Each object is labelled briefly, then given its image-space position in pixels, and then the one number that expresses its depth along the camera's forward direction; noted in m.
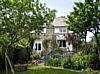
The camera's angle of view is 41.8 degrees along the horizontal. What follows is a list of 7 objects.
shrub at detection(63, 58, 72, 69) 14.70
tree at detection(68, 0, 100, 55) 14.22
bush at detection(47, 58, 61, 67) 15.58
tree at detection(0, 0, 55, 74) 9.26
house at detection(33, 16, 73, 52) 24.23
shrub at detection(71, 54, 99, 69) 14.32
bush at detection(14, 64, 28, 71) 13.66
